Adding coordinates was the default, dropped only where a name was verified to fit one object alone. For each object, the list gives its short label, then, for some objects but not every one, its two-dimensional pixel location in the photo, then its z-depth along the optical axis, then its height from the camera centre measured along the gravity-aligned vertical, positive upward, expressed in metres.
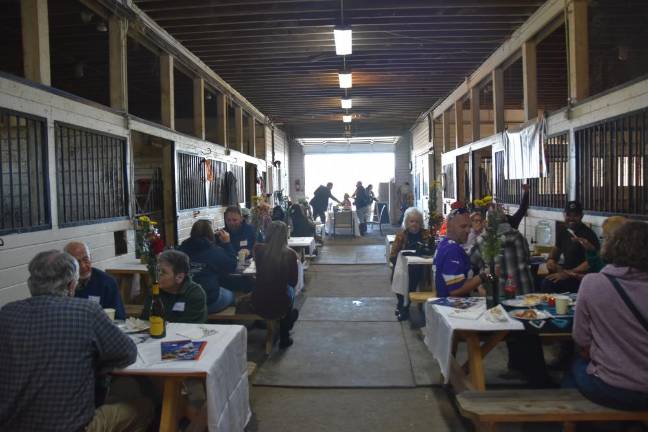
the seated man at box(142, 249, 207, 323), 3.60 -0.63
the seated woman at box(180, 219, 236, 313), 5.12 -0.61
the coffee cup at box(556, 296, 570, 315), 3.42 -0.73
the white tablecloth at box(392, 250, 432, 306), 6.17 -0.91
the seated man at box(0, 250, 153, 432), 2.26 -0.64
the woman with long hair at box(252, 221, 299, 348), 5.05 -0.73
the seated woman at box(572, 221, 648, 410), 2.60 -0.64
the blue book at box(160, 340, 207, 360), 2.80 -0.79
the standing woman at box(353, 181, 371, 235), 16.14 -0.22
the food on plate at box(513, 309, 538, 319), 3.36 -0.76
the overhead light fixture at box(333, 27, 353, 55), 6.55 +2.00
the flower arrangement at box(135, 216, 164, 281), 3.24 -0.32
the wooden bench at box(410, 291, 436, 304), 5.49 -1.05
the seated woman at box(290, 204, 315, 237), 11.20 -0.52
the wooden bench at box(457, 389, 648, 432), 2.73 -1.13
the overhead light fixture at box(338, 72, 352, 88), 8.95 +2.00
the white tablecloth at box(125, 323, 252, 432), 2.69 -0.86
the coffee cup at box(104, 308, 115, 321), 3.37 -0.69
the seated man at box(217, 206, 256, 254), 6.97 -0.41
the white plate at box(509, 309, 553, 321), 3.32 -0.77
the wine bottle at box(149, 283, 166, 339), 3.15 -0.69
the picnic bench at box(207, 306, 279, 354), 5.11 -1.14
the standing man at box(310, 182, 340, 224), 15.77 -0.09
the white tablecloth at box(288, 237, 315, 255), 8.64 -0.74
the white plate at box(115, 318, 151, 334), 3.31 -0.77
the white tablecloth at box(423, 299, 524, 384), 3.23 -0.84
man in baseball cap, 4.97 -0.60
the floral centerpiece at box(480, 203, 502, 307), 3.62 -0.36
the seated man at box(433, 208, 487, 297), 4.19 -0.61
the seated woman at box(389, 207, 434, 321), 6.69 -0.49
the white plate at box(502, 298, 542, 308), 3.63 -0.75
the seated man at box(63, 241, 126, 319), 3.77 -0.57
